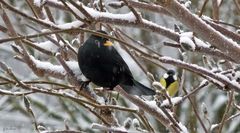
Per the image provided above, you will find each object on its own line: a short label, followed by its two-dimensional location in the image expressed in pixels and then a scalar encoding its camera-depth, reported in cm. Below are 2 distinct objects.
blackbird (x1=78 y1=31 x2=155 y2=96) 517
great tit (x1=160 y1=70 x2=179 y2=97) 783
